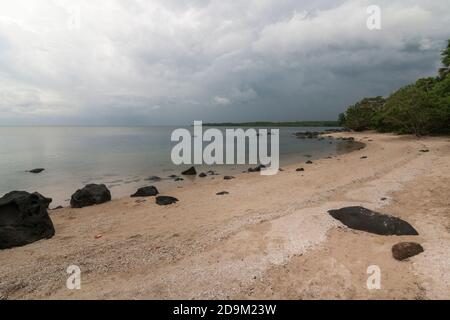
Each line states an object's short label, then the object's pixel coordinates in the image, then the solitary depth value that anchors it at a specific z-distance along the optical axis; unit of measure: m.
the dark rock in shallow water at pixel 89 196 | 16.59
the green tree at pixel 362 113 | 86.50
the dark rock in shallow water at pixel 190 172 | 28.49
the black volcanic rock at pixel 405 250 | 6.90
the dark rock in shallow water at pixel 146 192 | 18.25
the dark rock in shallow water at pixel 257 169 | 28.30
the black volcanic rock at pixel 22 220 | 9.84
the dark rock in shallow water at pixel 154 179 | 26.27
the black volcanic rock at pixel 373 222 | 8.35
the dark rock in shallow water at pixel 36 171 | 31.96
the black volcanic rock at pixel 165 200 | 15.35
